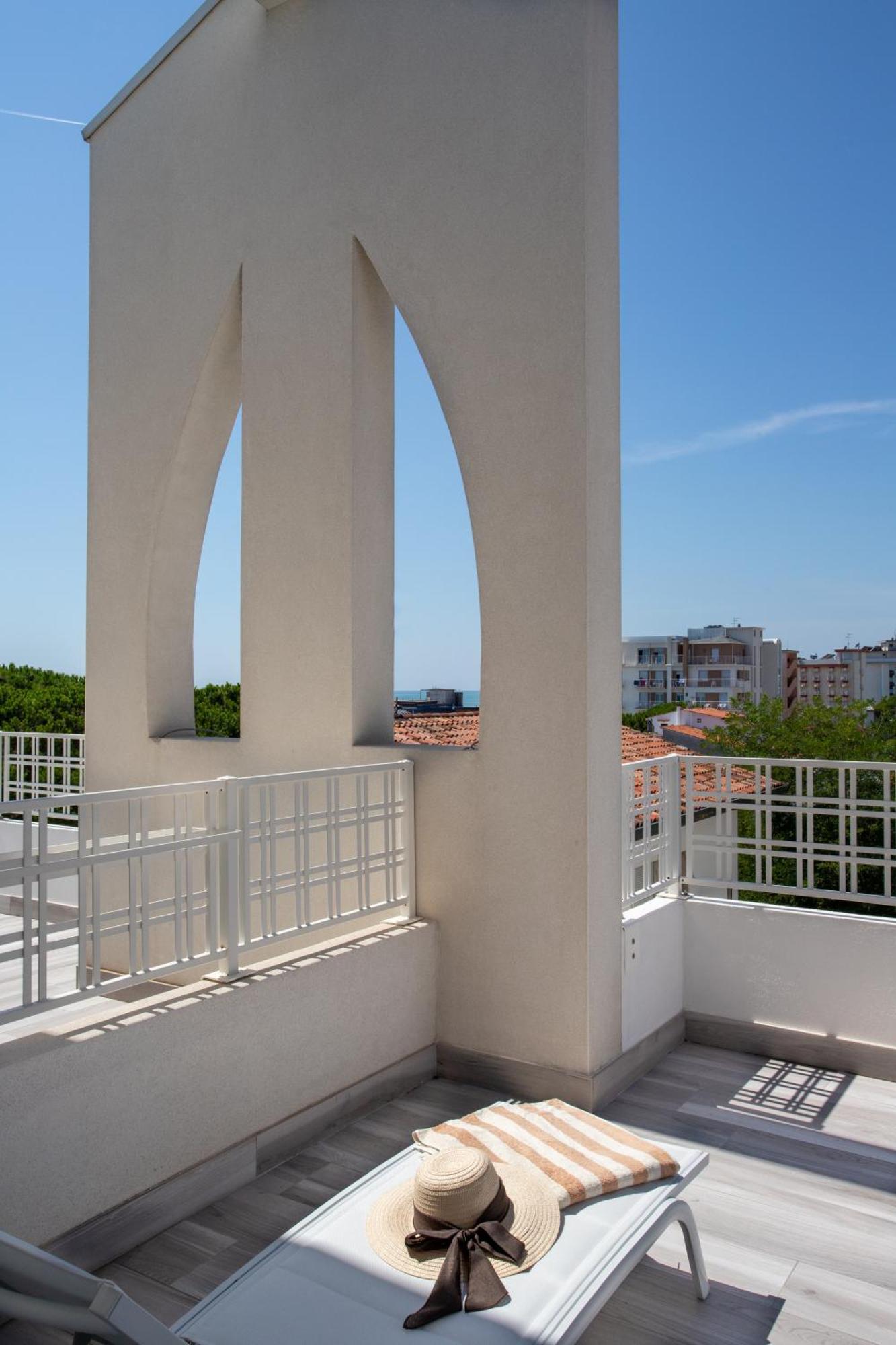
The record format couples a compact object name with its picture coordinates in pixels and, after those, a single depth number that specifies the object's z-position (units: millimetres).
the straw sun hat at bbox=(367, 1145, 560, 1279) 2293
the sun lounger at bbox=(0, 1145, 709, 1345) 1759
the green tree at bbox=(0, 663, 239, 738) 11117
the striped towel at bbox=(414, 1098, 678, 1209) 2600
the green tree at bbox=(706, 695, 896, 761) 20891
